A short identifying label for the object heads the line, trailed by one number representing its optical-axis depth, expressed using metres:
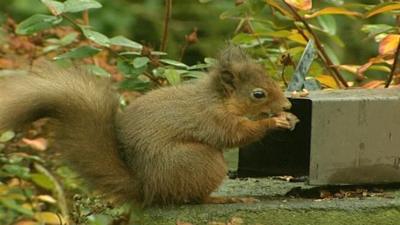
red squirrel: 6.95
